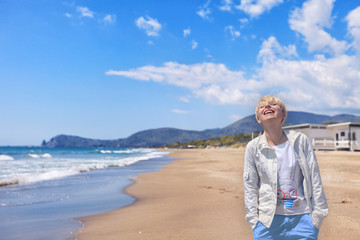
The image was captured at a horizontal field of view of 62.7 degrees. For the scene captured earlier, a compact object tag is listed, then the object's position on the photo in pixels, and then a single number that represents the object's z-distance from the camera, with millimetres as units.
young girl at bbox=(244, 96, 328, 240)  2363
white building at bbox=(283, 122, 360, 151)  28547
